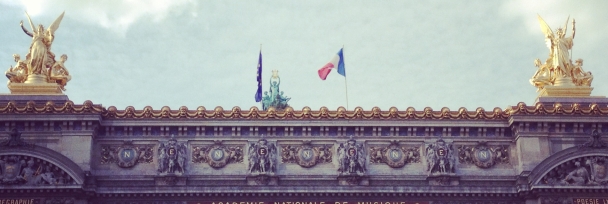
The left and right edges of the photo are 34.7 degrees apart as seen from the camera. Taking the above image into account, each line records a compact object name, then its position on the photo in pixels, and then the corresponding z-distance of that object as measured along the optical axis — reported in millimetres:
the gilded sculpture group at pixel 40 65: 36531
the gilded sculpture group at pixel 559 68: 37031
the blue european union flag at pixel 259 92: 40500
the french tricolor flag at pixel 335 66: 39562
